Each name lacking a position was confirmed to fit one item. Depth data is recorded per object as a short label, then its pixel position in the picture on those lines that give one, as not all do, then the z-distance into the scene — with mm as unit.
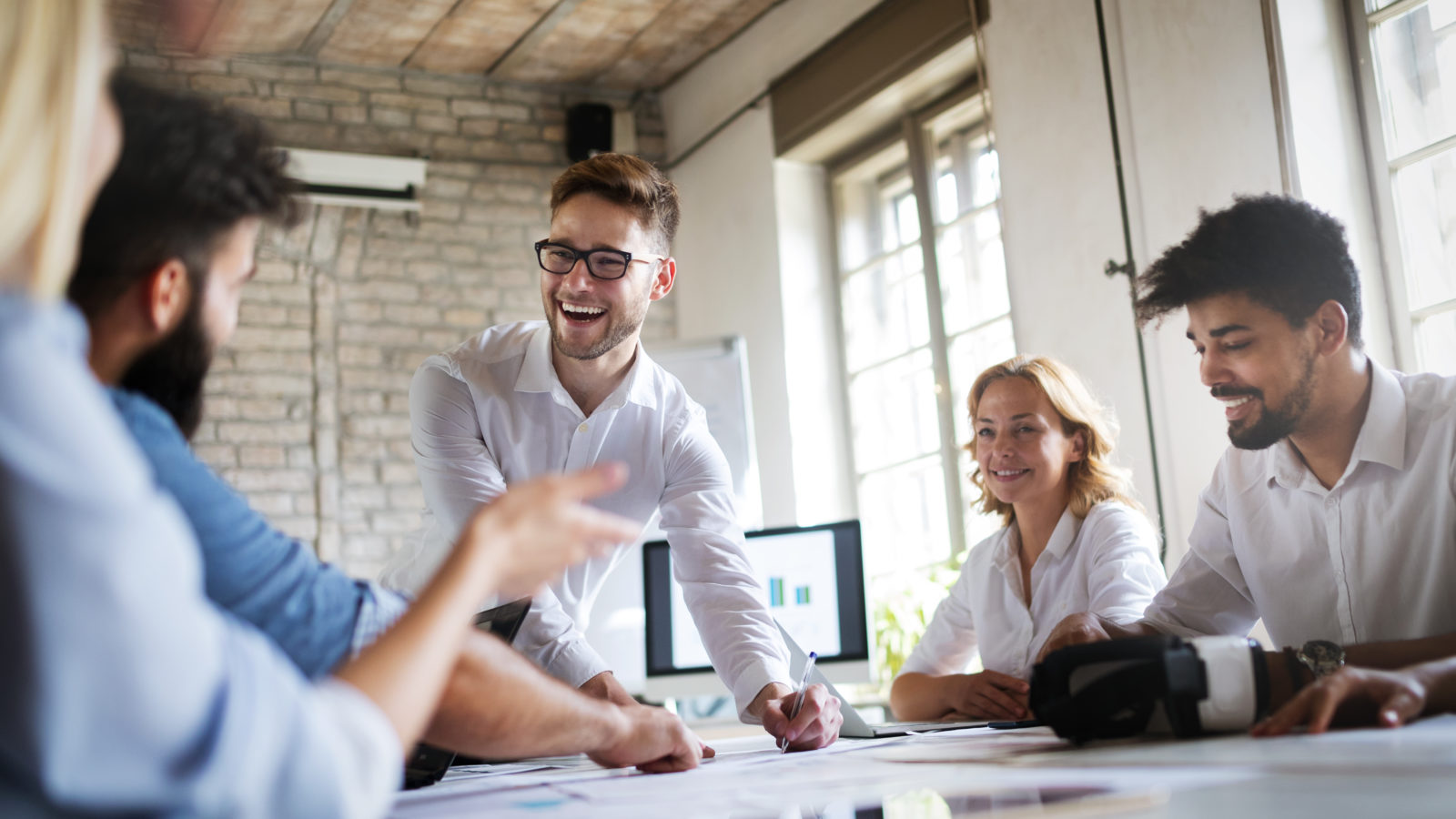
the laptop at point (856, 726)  1954
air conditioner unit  5449
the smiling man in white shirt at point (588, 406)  2207
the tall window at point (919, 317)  4777
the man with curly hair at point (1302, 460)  1694
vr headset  1334
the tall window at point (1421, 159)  3158
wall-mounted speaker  5973
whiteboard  4684
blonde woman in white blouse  2412
